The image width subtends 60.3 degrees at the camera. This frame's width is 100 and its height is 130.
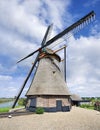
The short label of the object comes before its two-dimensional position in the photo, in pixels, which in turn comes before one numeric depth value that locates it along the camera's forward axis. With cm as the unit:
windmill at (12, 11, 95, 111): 1115
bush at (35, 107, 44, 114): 1033
